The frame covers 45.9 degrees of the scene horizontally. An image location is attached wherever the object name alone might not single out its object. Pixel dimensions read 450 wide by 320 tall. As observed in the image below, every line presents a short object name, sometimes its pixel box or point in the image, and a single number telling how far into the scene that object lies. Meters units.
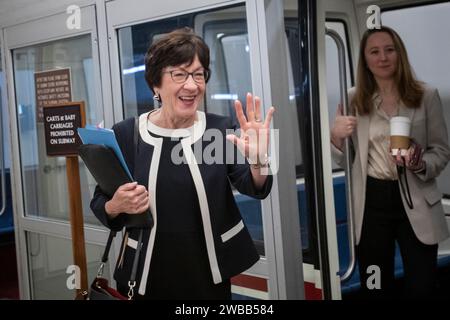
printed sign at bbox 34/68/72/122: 2.99
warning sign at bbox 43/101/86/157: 2.62
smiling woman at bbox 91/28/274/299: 1.97
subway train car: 1.97
